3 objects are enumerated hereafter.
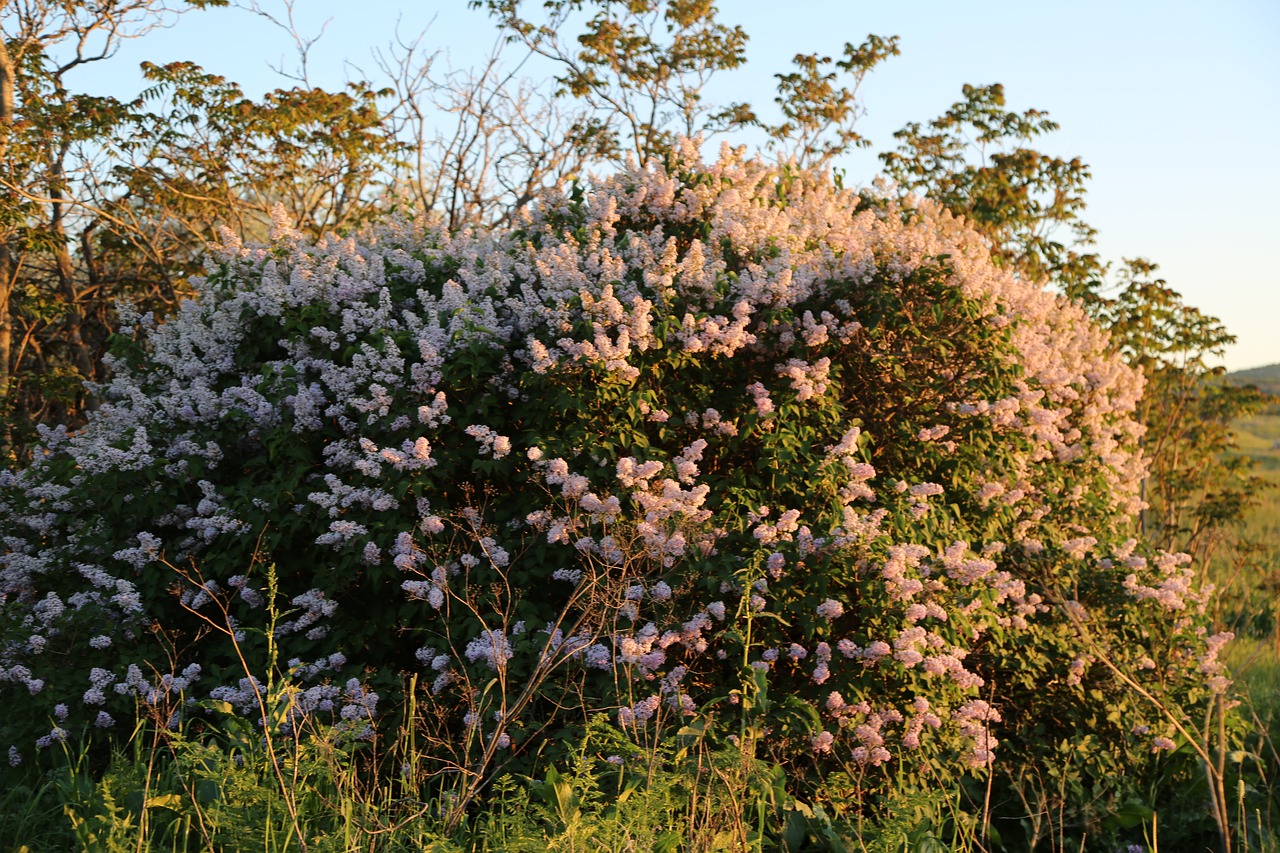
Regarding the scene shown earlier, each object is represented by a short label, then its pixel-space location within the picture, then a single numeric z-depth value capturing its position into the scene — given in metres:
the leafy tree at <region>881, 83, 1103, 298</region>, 10.55
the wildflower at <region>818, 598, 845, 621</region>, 4.43
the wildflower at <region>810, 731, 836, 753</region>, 4.35
